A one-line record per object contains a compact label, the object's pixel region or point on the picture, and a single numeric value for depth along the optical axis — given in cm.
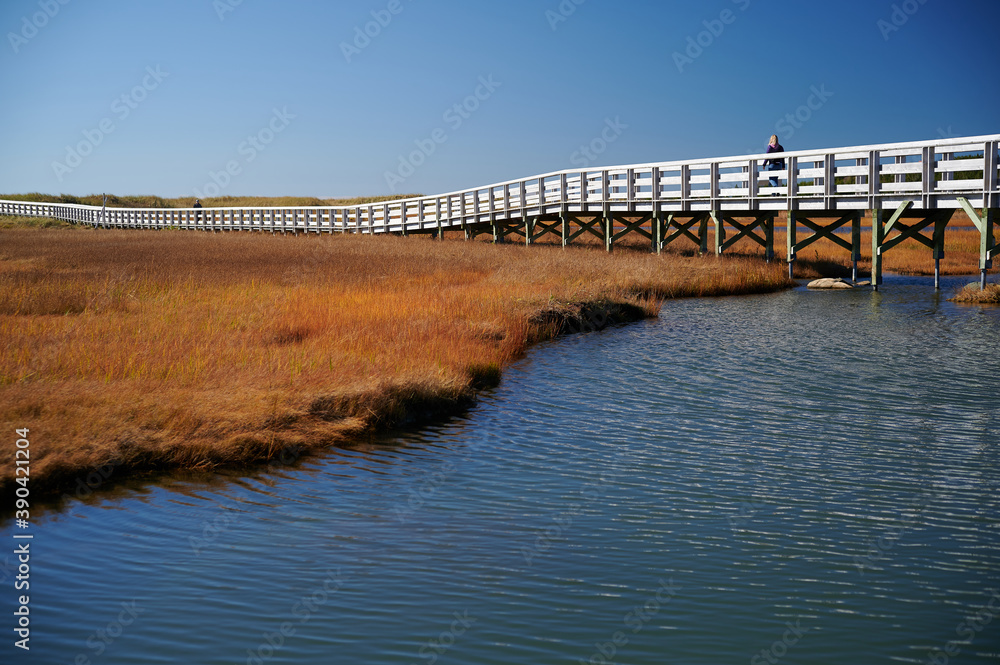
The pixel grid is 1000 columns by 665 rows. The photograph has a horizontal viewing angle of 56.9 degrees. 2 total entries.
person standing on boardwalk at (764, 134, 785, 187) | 2604
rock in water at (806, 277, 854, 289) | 2434
